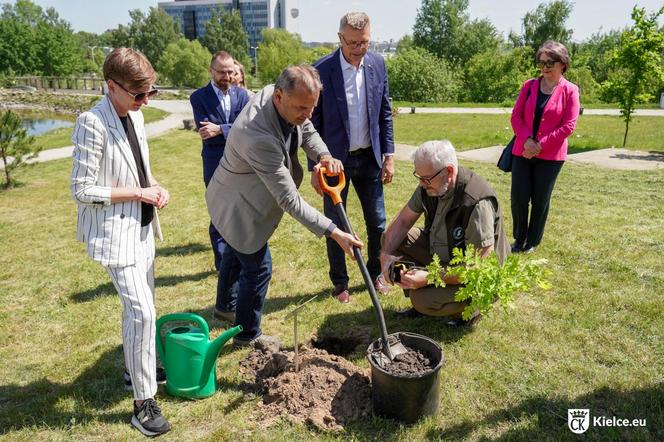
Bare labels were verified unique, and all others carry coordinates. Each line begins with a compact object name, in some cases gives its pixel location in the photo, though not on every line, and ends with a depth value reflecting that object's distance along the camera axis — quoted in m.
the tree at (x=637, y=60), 9.81
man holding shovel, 2.66
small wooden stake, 2.73
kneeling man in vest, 2.97
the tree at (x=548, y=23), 38.41
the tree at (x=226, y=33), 62.61
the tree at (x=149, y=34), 63.72
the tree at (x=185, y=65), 46.41
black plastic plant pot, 2.47
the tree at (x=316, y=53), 44.13
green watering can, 2.82
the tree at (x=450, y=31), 48.62
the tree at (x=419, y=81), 29.94
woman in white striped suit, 2.34
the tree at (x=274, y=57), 41.84
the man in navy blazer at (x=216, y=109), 4.32
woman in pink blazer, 4.63
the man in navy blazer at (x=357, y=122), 3.81
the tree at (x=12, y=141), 8.48
